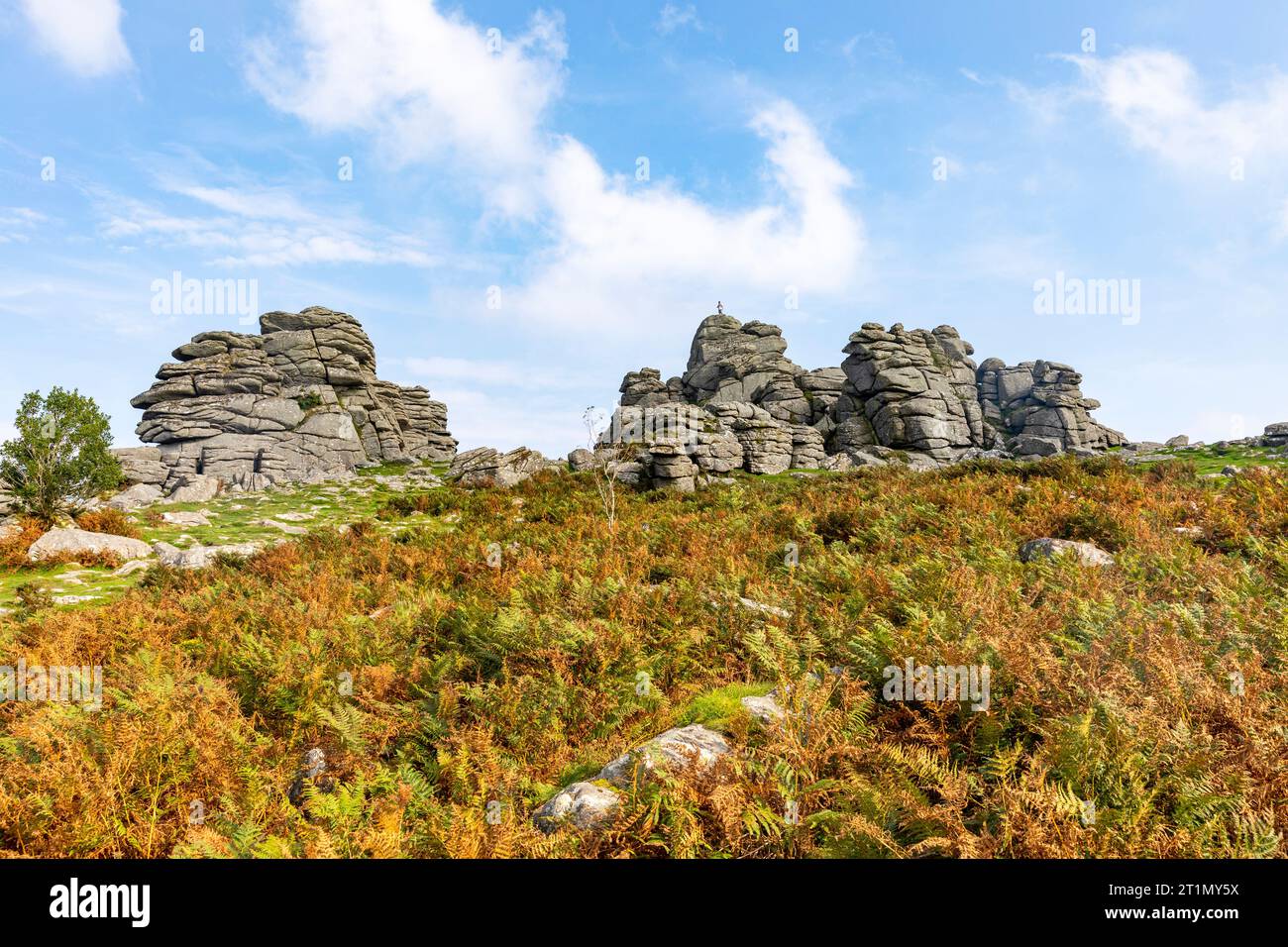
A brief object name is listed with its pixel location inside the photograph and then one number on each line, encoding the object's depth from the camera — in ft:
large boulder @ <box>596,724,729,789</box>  14.05
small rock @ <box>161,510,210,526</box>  64.23
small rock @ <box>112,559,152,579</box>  43.96
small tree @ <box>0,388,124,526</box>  60.95
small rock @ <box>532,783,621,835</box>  12.96
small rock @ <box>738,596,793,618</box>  25.28
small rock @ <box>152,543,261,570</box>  44.52
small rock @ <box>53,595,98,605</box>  36.06
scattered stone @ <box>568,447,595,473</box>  97.60
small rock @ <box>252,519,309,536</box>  61.30
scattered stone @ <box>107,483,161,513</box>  72.76
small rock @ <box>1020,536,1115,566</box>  30.58
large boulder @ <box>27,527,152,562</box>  44.93
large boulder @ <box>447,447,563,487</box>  88.48
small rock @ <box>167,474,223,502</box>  84.38
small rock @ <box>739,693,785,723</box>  16.52
